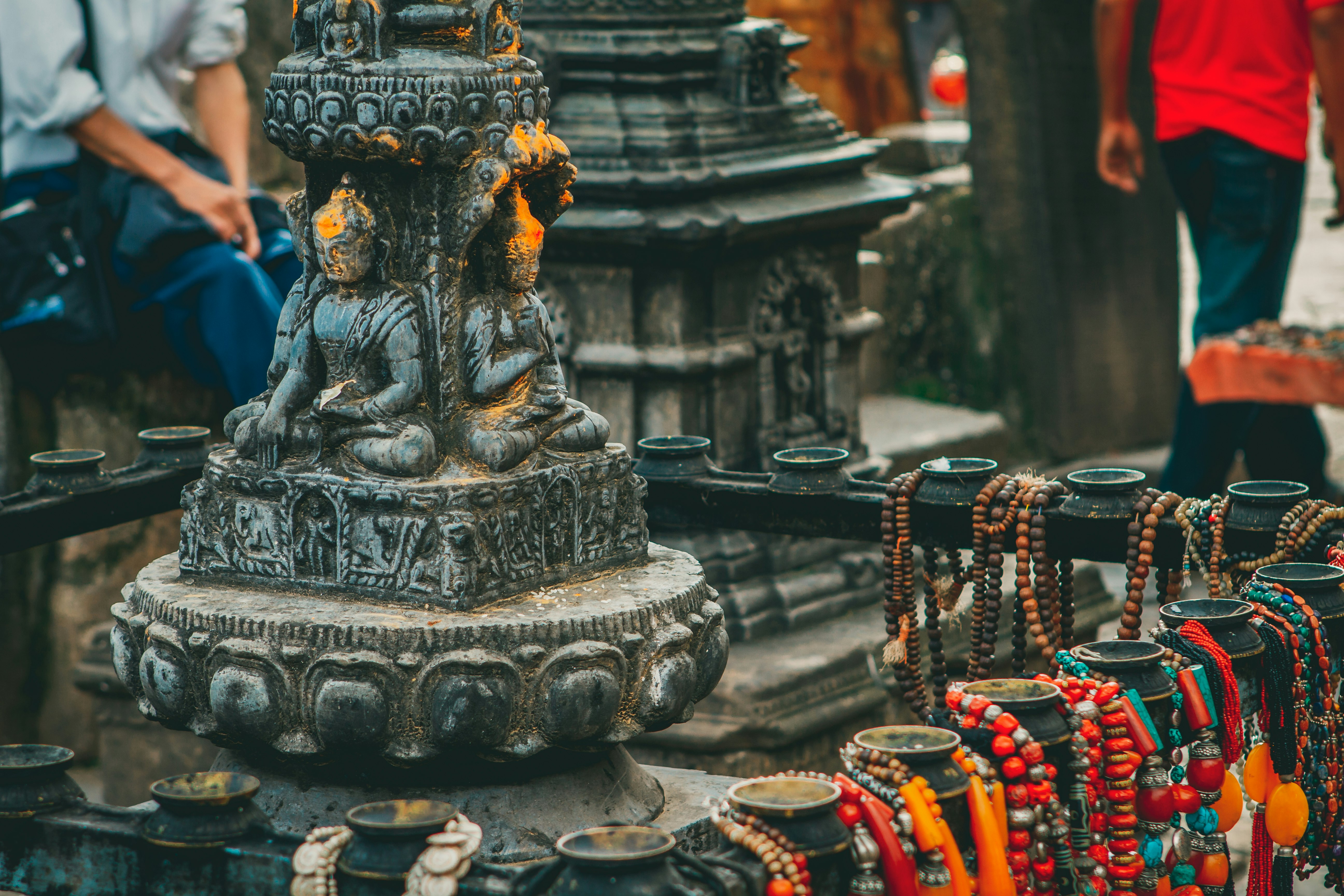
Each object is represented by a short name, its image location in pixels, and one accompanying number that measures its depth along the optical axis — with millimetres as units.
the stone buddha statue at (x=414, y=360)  3861
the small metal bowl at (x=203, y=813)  3156
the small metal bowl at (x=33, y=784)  3338
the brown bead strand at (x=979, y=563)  4758
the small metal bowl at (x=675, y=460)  5301
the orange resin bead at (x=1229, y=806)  3672
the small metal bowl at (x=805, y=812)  3014
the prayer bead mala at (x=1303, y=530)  4391
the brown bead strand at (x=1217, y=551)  4465
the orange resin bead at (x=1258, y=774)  3891
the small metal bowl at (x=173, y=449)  5363
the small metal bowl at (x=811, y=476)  5051
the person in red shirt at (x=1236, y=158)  9133
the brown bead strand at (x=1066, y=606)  4824
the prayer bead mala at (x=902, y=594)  4883
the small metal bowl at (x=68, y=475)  5086
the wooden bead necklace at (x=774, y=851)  2947
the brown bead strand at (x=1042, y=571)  4645
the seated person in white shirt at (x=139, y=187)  7488
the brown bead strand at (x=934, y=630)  5012
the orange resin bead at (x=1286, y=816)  3861
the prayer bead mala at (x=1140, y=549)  4535
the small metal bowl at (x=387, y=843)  3012
